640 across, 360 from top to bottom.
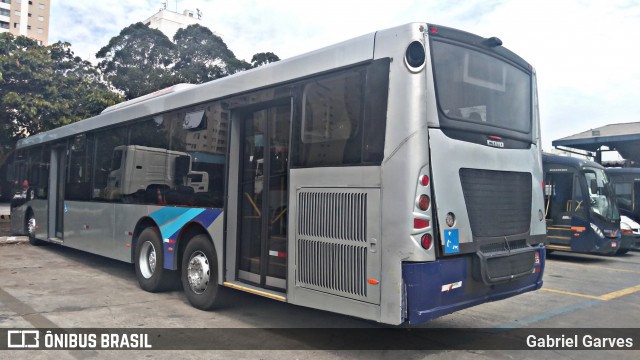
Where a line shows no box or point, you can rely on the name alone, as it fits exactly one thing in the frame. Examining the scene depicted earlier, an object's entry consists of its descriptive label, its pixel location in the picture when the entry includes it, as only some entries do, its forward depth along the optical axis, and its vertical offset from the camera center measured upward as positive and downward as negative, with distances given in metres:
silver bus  4.18 +0.25
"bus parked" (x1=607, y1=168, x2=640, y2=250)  15.95 +0.51
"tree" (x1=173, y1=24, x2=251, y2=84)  30.53 +9.72
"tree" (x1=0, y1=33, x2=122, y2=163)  18.73 +4.64
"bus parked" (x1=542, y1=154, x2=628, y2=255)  12.25 -0.01
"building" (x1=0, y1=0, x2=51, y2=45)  87.62 +34.41
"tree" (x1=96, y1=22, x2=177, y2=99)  28.22 +9.13
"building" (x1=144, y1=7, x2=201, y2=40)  70.38 +27.64
